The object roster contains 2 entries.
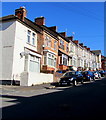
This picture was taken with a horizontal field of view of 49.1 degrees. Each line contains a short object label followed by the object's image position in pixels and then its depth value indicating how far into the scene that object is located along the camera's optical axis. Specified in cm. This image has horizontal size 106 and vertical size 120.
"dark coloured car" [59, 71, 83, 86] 1288
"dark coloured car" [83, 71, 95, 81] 1728
